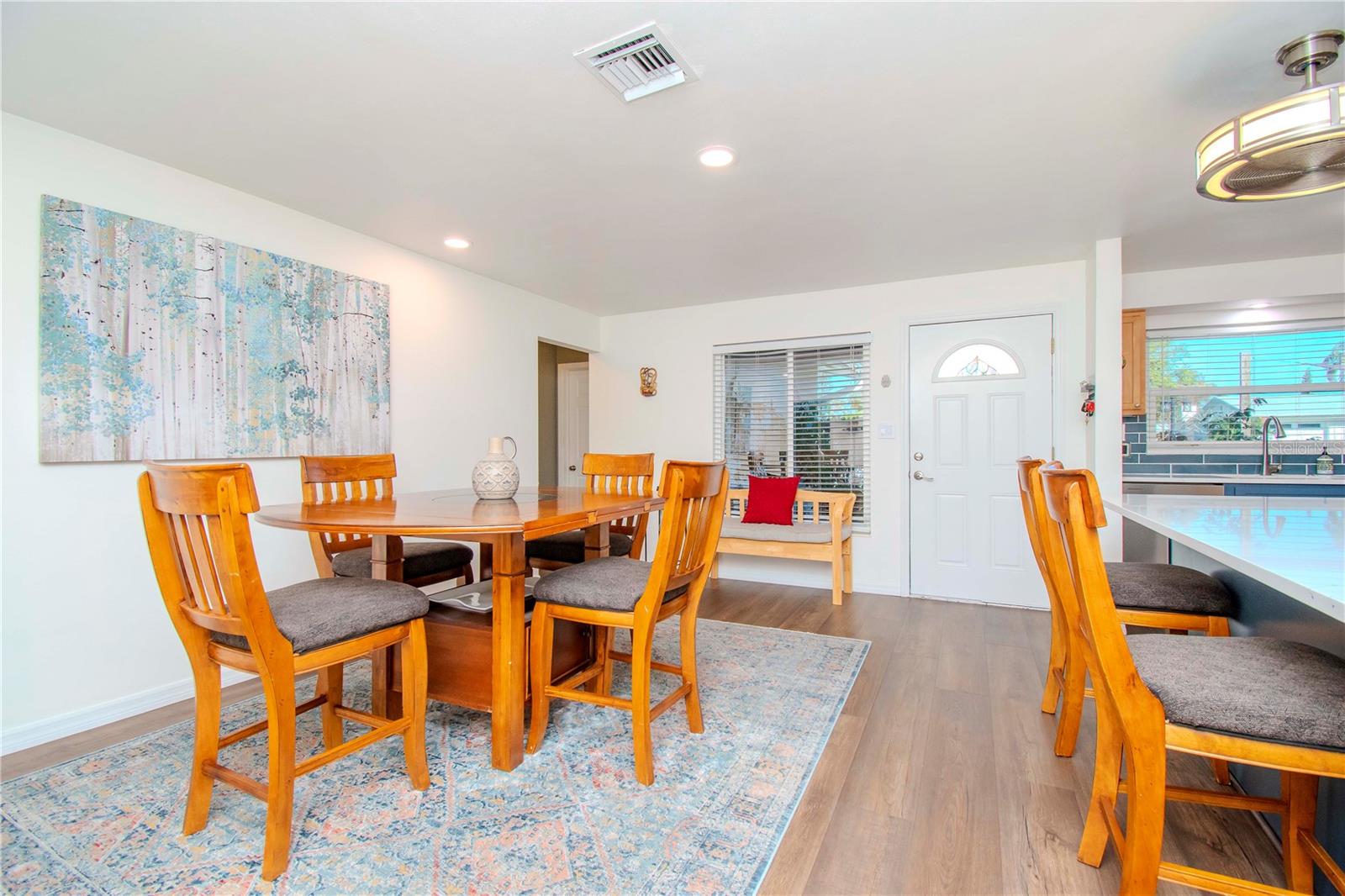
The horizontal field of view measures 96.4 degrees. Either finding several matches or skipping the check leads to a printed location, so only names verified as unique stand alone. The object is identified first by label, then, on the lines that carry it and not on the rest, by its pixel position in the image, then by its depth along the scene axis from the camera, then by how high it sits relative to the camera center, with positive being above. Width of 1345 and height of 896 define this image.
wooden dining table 1.65 -0.23
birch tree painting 2.25 +0.44
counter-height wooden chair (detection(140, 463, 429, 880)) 1.37 -0.44
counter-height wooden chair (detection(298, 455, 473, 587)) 2.47 -0.42
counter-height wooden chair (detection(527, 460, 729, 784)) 1.87 -0.49
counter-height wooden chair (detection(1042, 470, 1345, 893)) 1.09 -0.50
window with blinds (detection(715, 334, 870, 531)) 4.57 +0.27
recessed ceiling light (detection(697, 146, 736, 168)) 2.40 +1.17
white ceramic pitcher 2.32 -0.12
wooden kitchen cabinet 4.04 +0.56
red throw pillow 4.50 -0.41
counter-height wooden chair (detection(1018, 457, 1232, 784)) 1.77 -0.47
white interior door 6.30 +0.28
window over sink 4.06 +0.42
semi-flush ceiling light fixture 1.50 +0.79
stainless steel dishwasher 2.75 -0.47
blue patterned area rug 1.46 -1.04
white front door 4.03 -0.02
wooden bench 4.11 -0.64
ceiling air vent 1.76 +1.19
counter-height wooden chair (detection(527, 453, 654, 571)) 2.97 -0.43
